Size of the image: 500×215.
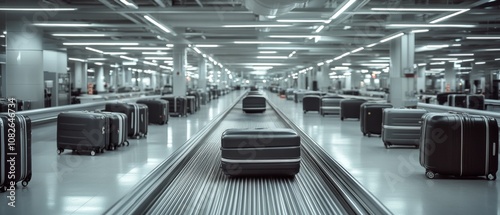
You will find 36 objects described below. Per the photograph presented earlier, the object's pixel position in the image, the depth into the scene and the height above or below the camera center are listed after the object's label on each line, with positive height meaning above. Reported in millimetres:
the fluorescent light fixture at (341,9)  12040 +2272
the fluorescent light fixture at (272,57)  40062 +2840
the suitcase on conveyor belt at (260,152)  7305 -983
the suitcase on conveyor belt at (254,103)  25516 -741
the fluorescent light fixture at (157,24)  15977 +2447
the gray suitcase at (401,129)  10445 -876
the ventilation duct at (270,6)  9649 +1819
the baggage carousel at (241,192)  5824 -1497
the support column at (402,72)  20606 +778
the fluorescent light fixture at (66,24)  18222 +2595
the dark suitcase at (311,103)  23734 -682
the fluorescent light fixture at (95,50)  32069 +2829
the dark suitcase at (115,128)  9461 -804
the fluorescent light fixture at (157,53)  36994 +2906
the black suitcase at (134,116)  11435 -653
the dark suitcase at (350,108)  18594 -740
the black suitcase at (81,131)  8867 -793
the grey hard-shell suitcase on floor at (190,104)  22094 -691
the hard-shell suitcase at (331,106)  21359 -751
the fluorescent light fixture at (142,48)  31375 +2805
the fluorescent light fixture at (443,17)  15262 +2493
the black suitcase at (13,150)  5656 -750
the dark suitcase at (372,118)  12719 -777
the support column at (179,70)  26955 +1138
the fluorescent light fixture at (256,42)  24031 +2450
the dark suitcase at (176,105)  20078 -670
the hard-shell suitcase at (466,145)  6676 -789
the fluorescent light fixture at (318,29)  19070 +2556
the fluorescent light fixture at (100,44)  27362 +2702
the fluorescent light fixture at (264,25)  17044 +2378
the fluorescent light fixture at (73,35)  23209 +2781
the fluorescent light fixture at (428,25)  17531 +2432
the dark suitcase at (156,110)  15844 -697
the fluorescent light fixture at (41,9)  13956 +2448
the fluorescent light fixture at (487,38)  23070 +2631
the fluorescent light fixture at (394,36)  20591 +2420
